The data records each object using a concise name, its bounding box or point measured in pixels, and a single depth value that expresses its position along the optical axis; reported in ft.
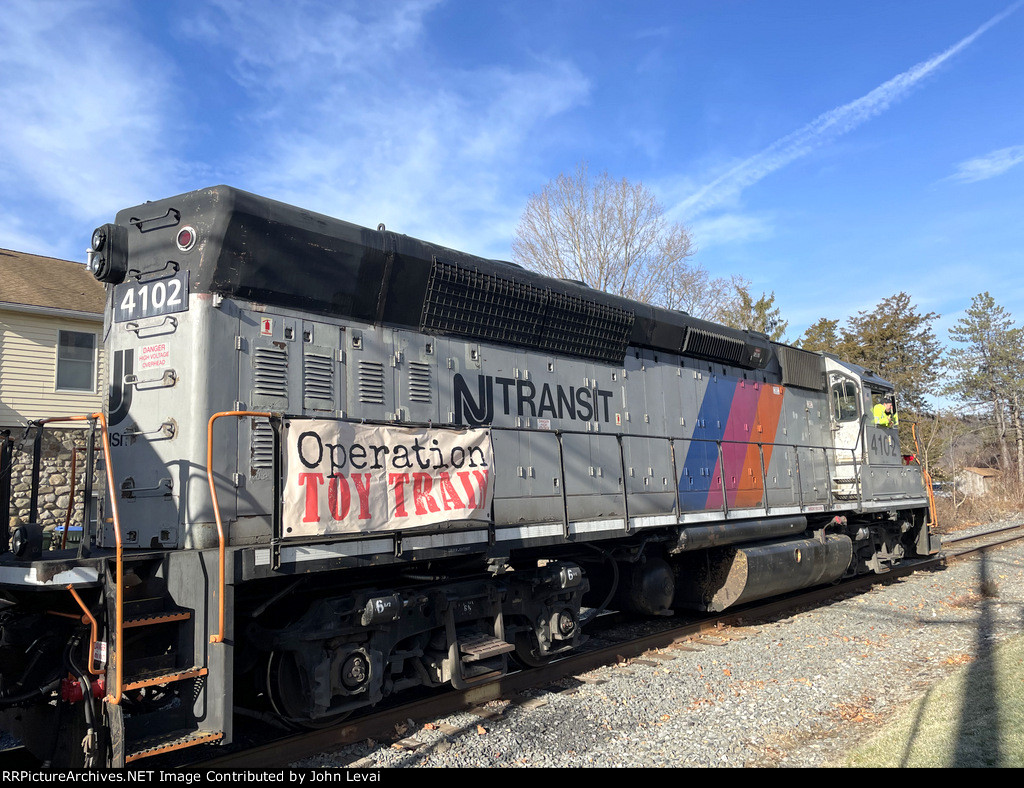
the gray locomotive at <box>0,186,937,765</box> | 15.35
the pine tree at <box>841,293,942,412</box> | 119.44
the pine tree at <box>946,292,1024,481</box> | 168.66
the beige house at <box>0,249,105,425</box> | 53.78
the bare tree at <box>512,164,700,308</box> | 91.15
